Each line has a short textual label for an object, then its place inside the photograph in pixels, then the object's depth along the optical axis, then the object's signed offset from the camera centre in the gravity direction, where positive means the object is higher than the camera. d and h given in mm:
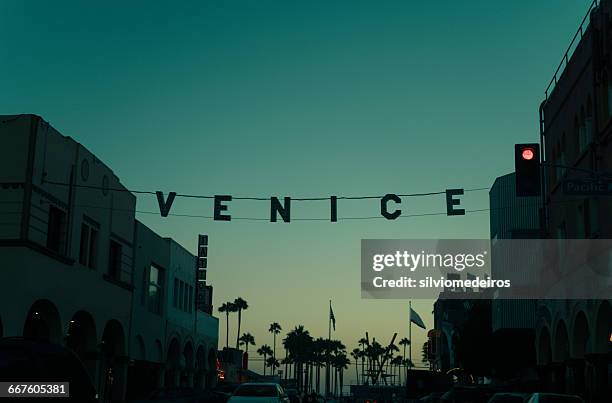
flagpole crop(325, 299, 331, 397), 135750 -1252
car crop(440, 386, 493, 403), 27625 -673
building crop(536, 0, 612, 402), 25688 +6693
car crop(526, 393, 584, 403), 17656 -469
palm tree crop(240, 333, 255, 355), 170375 +6330
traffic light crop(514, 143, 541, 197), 17844 +4490
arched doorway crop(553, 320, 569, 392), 32531 +1081
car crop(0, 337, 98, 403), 7695 -1
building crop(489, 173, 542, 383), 55344 +4750
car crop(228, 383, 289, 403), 22034 -657
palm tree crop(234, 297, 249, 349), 142875 +11152
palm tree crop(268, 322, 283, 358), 169875 +8549
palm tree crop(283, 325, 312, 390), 148725 +4834
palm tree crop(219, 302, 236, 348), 144750 +10704
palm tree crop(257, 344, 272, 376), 179000 +4327
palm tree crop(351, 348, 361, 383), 197875 +4314
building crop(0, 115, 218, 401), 25391 +3790
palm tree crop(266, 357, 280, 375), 176625 +1759
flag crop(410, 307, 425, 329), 90750 +6130
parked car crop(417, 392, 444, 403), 34062 -1064
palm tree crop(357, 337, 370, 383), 192550 +4160
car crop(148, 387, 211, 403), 23344 -787
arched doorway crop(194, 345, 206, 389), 53250 +237
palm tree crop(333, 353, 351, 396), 186375 +2165
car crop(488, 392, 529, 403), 19703 -547
